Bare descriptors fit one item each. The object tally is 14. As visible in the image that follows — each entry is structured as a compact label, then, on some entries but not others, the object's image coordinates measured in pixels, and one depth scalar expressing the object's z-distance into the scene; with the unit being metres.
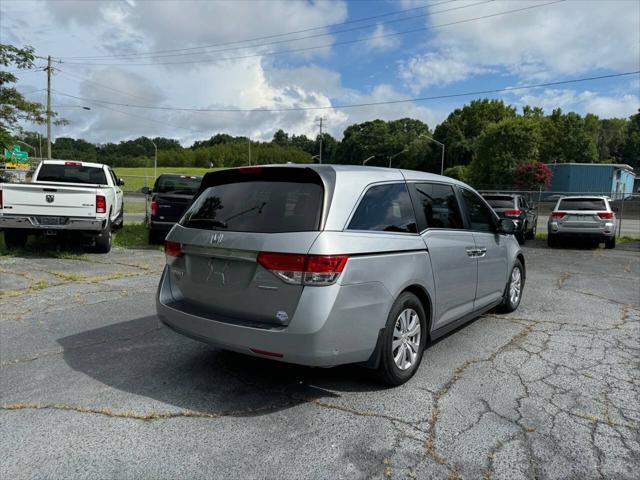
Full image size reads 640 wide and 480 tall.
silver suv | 14.55
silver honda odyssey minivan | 3.29
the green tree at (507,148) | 49.94
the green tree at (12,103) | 14.25
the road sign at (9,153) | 13.89
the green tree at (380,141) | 112.44
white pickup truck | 9.34
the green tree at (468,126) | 79.06
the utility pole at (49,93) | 33.89
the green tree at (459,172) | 59.97
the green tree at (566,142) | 68.38
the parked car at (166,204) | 11.73
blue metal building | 46.25
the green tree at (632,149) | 84.81
